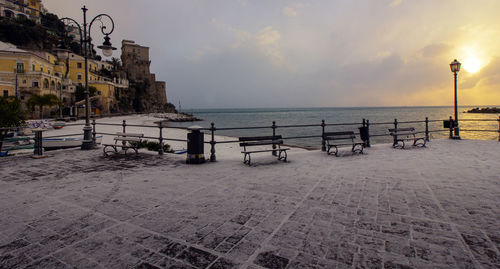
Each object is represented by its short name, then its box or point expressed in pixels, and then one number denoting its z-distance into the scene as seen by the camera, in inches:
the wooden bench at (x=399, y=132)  390.9
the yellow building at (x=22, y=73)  1754.4
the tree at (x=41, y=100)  1550.4
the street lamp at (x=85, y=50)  370.0
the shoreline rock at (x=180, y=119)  3129.7
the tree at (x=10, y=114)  398.0
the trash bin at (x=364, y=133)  399.2
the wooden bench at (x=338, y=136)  344.8
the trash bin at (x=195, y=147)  288.8
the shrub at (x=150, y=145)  579.9
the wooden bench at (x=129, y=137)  333.9
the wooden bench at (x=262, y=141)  296.8
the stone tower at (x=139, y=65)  3683.6
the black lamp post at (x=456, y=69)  499.2
